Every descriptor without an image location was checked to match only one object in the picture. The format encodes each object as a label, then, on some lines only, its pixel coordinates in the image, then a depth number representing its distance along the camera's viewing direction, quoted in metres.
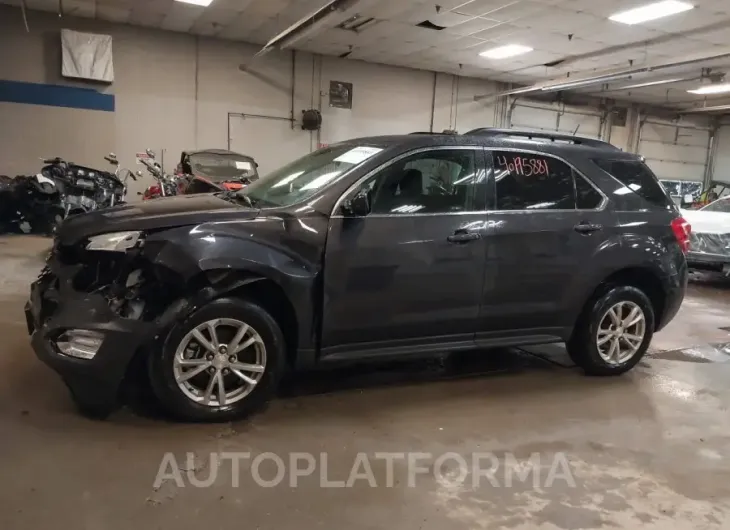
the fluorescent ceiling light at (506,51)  11.30
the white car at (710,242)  8.18
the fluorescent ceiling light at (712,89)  13.76
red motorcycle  8.21
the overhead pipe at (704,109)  15.69
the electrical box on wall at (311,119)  12.96
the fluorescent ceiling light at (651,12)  8.34
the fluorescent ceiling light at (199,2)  9.48
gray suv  2.88
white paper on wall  10.80
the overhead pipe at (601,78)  10.55
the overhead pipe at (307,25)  7.98
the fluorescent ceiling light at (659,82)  12.35
